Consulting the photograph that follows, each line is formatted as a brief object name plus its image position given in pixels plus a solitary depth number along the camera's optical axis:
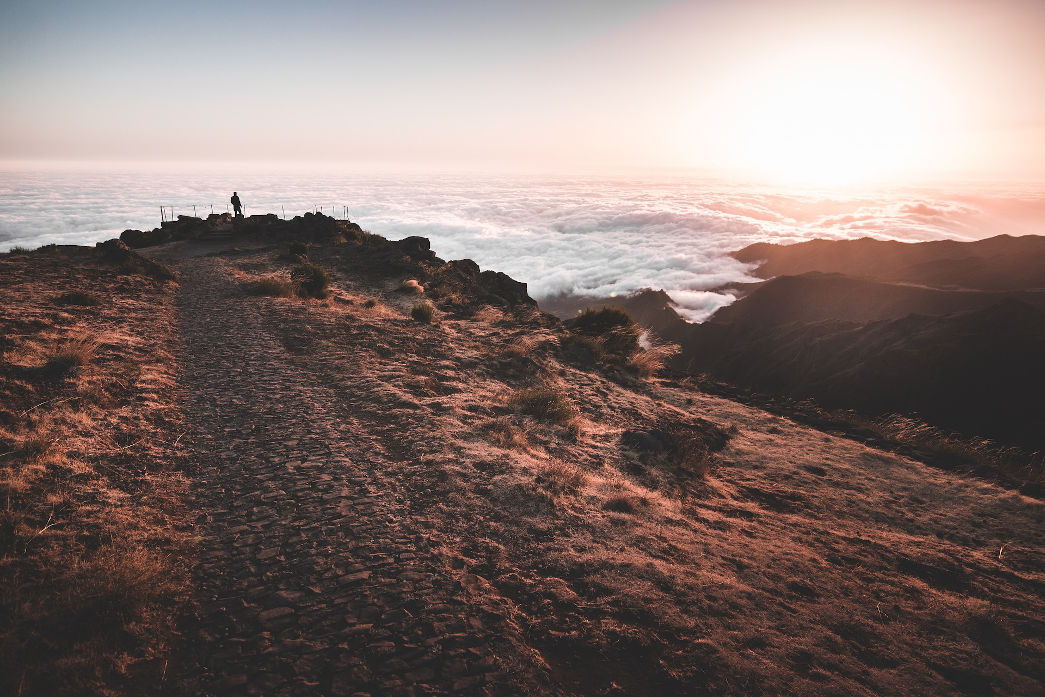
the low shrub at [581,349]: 14.53
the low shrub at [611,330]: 16.80
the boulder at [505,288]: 22.94
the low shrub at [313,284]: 15.13
